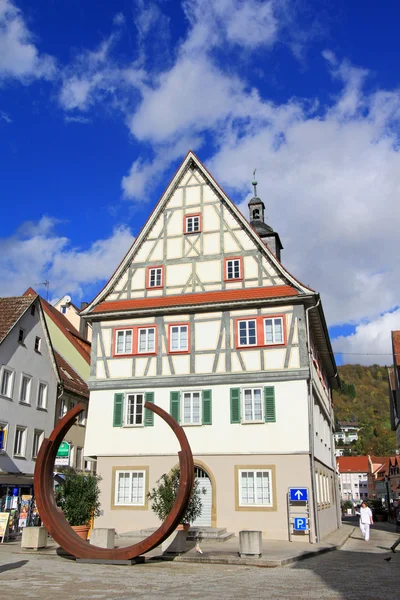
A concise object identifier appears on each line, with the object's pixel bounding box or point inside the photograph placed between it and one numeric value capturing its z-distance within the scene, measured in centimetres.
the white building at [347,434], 17900
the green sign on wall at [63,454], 2614
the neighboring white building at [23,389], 2961
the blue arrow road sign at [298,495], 2298
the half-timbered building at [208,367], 2408
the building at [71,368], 3631
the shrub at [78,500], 1925
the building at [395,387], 5093
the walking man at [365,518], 2620
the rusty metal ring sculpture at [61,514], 1468
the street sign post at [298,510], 2267
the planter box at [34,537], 1808
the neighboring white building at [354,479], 13538
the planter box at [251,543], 1598
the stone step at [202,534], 2148
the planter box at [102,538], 1648
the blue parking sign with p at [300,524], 2250
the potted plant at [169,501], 2123
